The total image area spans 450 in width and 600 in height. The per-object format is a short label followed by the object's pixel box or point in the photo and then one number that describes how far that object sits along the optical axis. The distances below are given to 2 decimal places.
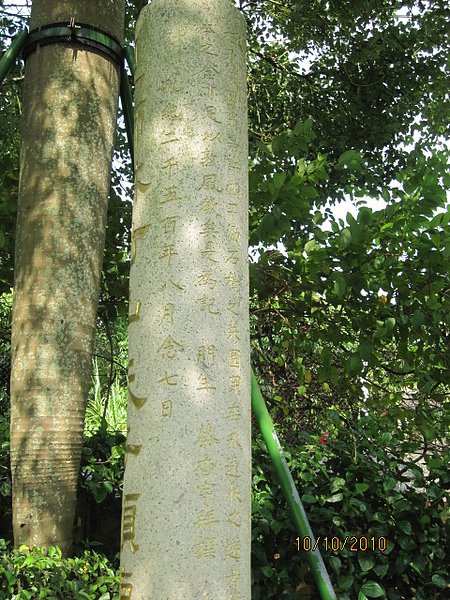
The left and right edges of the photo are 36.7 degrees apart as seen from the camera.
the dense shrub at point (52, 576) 2.07
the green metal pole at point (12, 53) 3.03
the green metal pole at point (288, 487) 2.46
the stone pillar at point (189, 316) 1.74
